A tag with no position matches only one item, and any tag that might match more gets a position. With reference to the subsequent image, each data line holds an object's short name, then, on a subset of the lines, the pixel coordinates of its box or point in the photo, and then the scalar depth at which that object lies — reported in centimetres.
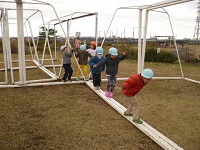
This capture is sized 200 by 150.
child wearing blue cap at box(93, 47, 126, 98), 577
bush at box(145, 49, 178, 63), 1577
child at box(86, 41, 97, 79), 778
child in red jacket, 386
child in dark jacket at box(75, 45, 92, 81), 769
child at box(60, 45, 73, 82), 773
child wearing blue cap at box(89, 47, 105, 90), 625
